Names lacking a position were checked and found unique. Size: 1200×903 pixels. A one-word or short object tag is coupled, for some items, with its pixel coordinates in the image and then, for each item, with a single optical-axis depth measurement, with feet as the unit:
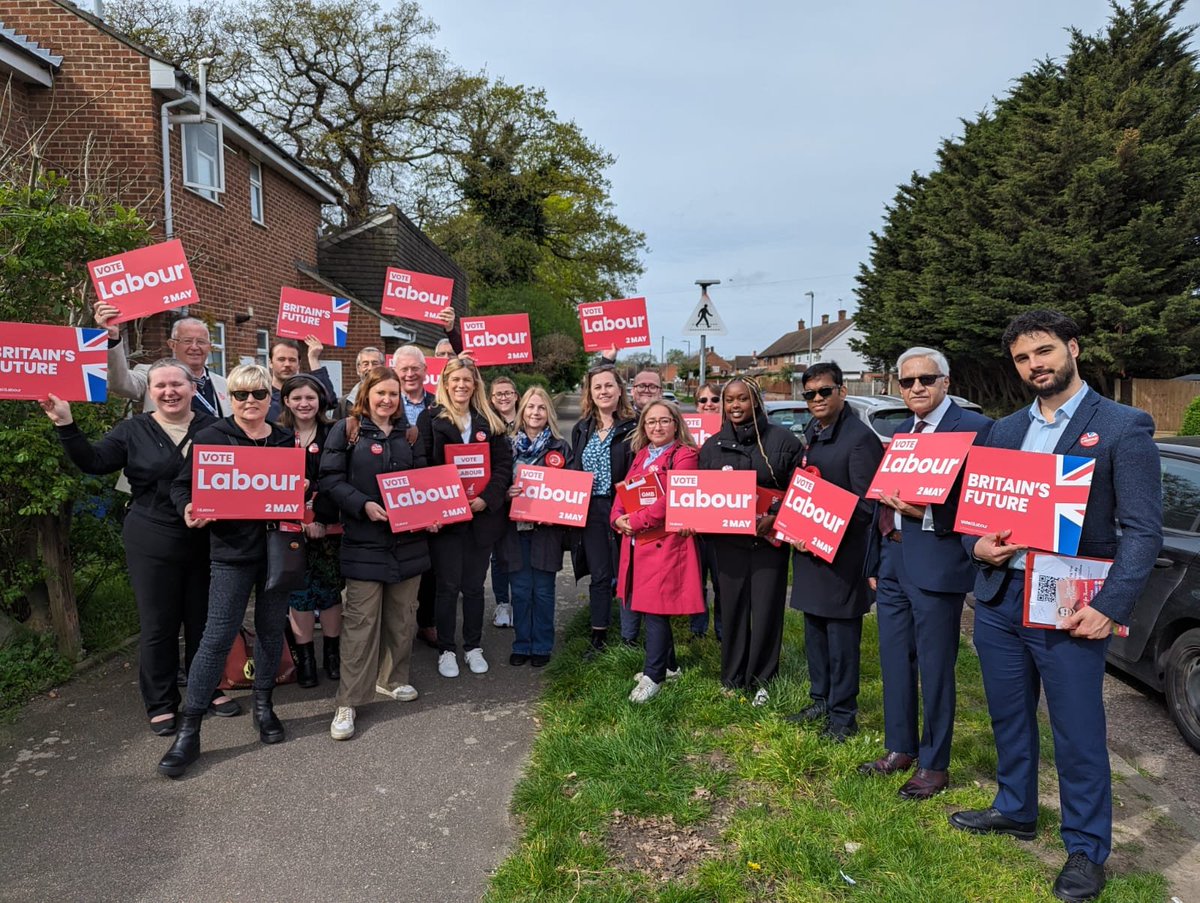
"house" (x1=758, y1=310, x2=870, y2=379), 257.34
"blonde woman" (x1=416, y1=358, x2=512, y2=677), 16.39
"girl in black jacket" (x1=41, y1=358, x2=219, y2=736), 13.00
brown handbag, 15.92
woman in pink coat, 15.15
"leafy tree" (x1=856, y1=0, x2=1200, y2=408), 75.05
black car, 14.05
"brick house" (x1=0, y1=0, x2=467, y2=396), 35.29
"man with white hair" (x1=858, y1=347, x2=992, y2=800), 11.12
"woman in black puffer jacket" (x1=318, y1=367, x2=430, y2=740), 14.32
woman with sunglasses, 12.89
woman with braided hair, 14.46
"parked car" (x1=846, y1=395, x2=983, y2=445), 39.30
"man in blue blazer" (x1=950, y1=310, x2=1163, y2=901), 9.02
